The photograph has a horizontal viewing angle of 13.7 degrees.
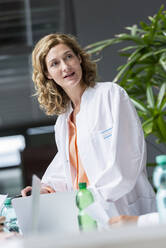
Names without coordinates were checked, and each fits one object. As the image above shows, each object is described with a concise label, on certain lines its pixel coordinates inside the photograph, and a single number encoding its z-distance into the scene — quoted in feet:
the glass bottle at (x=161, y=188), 6.52
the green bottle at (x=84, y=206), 7.07
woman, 8.31
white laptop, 7.73
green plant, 11.56
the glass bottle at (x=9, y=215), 8.37
